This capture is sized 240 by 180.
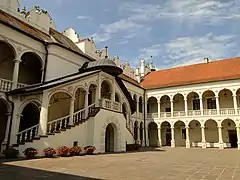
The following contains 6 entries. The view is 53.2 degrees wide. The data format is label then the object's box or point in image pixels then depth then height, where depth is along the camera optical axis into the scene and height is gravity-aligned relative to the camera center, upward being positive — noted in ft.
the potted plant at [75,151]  48.56 -2.89
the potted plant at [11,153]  43.13 -3.08
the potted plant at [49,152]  44.60 -2.90
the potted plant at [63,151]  46.81 -2.83
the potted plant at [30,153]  43.13 -3.03
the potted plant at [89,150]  53.78 -2.94
